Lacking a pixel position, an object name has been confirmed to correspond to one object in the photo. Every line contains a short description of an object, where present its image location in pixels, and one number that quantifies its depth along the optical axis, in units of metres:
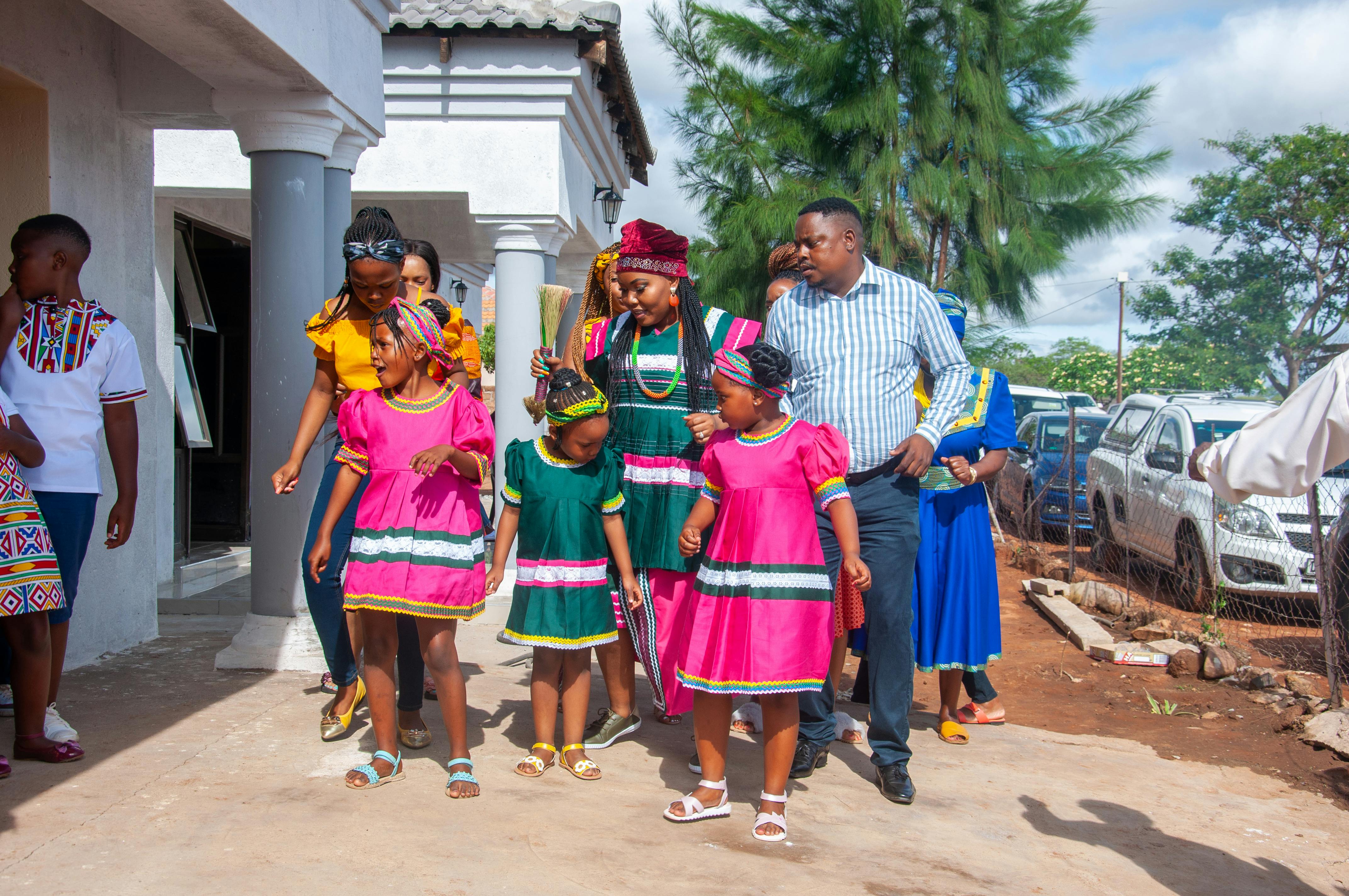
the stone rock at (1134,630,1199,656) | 6.43
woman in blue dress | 4.64
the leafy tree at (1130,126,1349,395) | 28.31
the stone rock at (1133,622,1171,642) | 6.93
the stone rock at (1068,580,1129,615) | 8.19
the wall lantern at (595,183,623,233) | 10.94
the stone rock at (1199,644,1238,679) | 6.04
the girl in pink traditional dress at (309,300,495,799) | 3.51
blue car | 11.55
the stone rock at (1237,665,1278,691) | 5.78
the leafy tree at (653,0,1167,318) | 11.25
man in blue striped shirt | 3.78
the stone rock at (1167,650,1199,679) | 6.20
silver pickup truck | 7.85
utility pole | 33.59
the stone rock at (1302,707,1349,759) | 4.66
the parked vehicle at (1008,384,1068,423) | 19.34
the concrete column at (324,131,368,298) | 5.96
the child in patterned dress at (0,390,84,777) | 3.62
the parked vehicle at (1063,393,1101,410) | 21.17
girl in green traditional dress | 3.80
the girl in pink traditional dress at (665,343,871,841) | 3.37
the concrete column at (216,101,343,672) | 5.28
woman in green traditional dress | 4.07
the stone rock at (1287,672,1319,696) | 5.52
